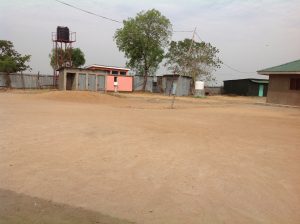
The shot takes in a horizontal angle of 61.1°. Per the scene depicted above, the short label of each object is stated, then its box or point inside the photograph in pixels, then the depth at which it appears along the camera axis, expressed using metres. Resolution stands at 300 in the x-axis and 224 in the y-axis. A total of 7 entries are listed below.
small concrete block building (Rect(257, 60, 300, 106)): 17.76
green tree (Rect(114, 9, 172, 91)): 31.69
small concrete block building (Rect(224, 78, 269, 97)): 33.61
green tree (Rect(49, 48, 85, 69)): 36.44
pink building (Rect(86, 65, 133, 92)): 28.16
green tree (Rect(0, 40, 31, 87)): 27.26
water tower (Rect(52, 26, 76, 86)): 29.06
